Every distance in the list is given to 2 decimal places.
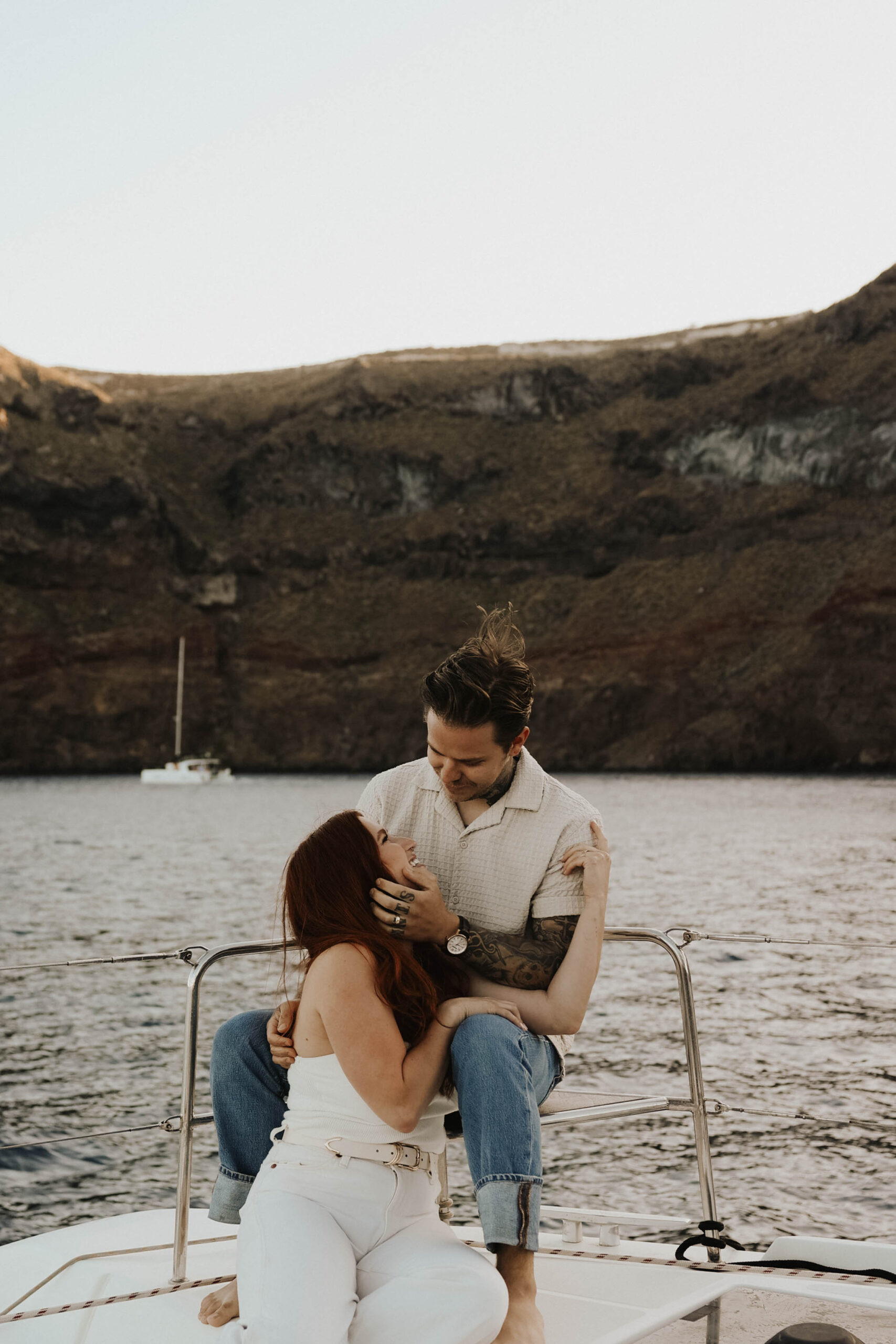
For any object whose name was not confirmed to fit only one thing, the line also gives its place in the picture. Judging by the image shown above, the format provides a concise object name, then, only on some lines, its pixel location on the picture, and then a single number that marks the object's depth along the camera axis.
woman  2.06
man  2.23
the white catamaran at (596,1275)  2.31
